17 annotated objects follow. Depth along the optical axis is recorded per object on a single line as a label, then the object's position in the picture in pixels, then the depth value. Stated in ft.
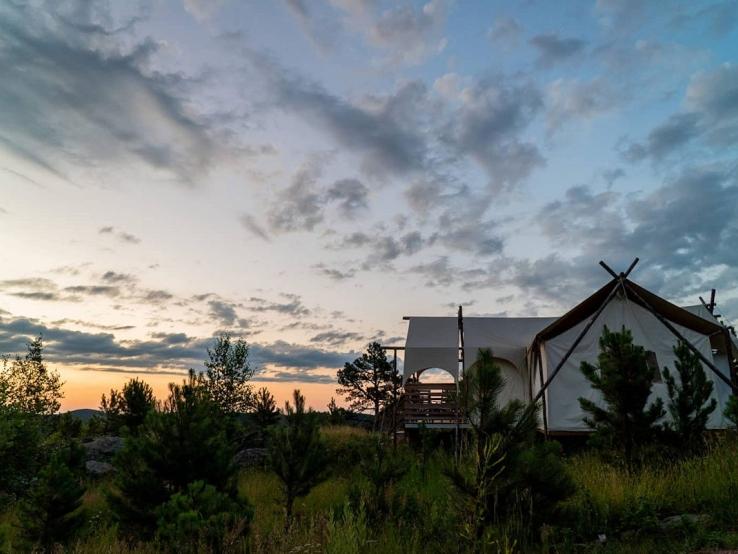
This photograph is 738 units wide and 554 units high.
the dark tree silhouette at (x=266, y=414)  61.31
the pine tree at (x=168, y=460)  28.30
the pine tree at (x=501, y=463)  20.13
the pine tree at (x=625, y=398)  34.65
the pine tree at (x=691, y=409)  35.94
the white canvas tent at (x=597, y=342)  56.54
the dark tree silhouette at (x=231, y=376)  87.25
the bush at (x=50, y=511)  30.86
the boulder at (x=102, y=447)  64.46
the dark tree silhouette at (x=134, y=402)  51.16
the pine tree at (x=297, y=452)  31.01
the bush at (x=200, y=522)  17.90
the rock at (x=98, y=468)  59.10
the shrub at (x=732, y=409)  33.32
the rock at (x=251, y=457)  60.32
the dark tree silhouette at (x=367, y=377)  124.85
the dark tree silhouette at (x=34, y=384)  93.66
